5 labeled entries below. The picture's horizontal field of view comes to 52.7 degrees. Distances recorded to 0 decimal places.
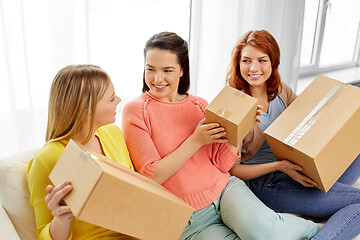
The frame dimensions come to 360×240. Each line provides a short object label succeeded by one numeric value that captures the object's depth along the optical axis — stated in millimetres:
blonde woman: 1003
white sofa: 1123
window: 2986
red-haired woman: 1412
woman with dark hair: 1208
